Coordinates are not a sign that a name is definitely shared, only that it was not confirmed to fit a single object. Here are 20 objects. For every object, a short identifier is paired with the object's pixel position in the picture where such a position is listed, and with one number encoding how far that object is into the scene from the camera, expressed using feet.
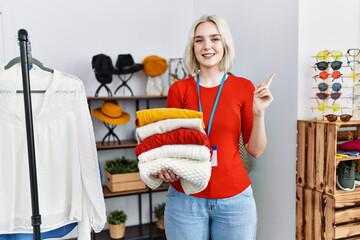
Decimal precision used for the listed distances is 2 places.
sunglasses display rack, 5.24
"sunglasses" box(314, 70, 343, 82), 5.23
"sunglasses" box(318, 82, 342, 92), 5.21
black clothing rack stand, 3.14
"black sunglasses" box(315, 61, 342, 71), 5.16
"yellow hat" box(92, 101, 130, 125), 7.61
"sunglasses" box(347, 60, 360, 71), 5.50
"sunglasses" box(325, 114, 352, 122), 5.11
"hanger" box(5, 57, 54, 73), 4.31
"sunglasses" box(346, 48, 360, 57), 5.38
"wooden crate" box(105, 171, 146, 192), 7.66
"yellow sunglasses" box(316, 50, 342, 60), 5.20
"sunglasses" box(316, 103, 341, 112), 5.28
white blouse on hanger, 4.17
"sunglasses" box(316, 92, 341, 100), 5.24
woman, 4.03
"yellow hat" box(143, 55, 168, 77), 8.07
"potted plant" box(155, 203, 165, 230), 8.37
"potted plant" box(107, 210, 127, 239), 7.77
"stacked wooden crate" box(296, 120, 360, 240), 4.99
